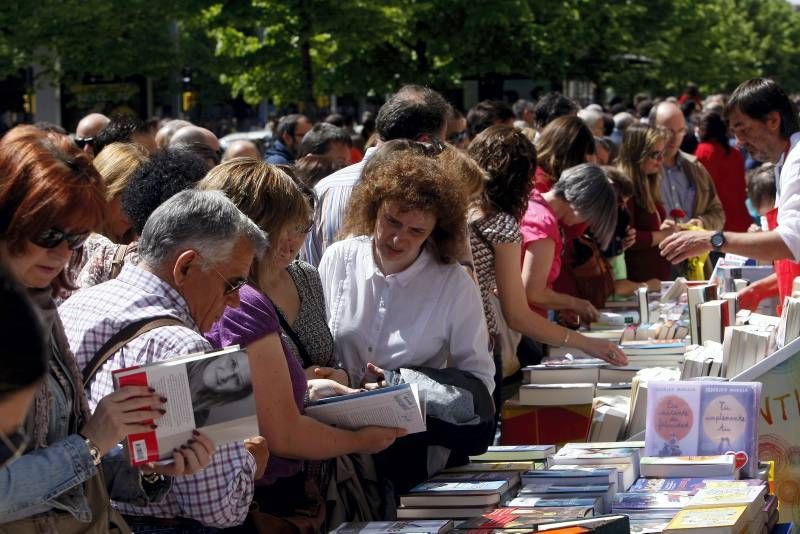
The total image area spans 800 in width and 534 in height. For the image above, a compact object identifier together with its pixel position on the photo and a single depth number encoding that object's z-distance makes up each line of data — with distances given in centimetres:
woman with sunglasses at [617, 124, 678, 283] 1321
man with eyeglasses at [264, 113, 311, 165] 1781
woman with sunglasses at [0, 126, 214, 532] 409
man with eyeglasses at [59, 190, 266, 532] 485
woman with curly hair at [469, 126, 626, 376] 865
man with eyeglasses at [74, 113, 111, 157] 1406
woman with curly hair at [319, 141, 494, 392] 686
